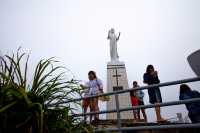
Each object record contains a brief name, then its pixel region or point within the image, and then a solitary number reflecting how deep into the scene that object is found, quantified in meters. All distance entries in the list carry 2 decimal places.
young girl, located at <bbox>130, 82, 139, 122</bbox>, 4.14
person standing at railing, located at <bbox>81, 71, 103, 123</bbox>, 3.49
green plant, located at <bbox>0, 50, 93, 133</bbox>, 1.12
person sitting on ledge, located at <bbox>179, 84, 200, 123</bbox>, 2.14
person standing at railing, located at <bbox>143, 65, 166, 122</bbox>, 3.04
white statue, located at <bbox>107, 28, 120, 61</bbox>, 7.60
